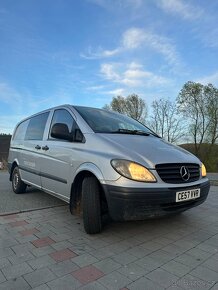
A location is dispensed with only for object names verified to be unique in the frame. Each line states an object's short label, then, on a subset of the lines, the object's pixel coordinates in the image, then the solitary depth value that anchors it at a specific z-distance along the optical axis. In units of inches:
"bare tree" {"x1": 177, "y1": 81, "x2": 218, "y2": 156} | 1007.3
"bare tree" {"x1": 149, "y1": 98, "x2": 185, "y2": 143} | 1097.0
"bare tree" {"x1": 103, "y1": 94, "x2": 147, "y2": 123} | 1187.0
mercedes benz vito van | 96.8
